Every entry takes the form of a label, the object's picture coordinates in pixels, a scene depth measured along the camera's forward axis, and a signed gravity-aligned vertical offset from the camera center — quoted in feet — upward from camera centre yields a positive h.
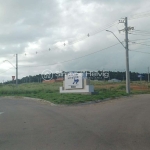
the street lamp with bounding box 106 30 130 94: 70.35 -0.81
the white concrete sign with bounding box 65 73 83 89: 67.82 -0.91
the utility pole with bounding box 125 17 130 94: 70.41 +0.62
